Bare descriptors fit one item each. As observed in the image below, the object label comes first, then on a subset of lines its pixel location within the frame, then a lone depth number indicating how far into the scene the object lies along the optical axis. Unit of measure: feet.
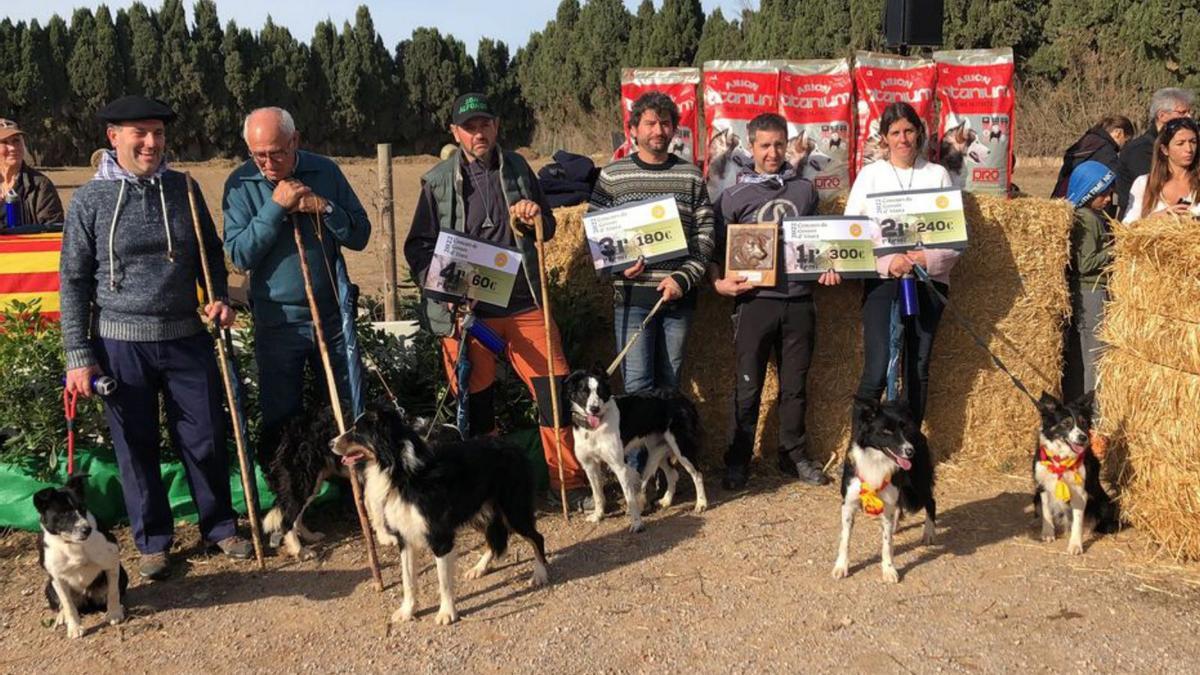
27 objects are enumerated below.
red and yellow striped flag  18.43
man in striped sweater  17.13
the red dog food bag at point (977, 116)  25.08
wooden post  24.72
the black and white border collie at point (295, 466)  15.51
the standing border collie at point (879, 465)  14.19
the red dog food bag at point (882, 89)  24.90
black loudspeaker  25.84
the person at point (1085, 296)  19.07
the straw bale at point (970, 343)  18.98
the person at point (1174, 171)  17.38
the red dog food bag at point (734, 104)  24.22
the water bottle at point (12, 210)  19.86
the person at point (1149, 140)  20.47
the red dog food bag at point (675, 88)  24.88
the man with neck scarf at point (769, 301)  17.80
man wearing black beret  13.69
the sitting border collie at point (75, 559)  12.49
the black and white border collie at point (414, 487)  12.87
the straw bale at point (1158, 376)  14.24
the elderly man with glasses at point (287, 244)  14.39
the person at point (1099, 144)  24.54
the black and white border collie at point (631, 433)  16.17
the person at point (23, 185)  19.79
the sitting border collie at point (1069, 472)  14.94
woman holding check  17.24
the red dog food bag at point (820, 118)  24.82
